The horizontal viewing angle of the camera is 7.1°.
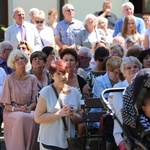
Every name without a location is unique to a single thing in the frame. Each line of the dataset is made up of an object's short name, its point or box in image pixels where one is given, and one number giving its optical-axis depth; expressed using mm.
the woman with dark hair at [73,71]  16888
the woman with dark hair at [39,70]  17985
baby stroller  11532
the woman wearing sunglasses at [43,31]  24626
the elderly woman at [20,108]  16663
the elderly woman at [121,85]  14011
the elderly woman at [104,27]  25596
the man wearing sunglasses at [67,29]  24806
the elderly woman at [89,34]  24100
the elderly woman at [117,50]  20299
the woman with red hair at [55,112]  14416
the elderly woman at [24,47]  20945
